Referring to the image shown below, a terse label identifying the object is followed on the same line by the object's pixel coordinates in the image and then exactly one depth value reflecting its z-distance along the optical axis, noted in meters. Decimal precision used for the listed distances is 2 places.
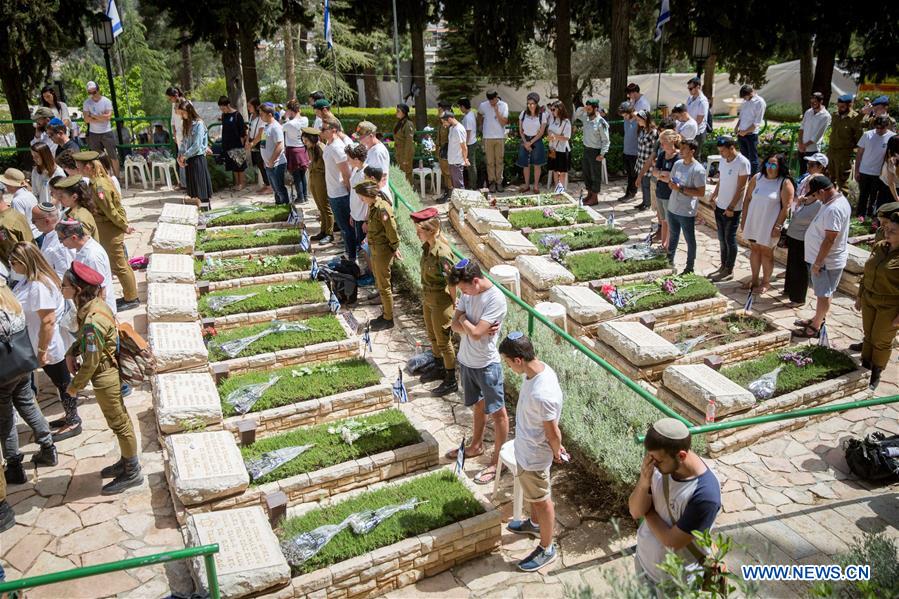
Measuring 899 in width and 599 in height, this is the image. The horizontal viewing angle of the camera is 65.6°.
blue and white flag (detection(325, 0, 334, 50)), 15.52
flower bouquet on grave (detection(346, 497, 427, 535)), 5.14
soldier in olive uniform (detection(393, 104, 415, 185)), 12.98
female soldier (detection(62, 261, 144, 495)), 5.40
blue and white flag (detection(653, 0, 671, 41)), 15.57
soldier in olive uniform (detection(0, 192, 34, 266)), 6.71
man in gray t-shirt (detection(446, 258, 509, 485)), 5.77
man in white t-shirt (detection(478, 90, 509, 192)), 13.25
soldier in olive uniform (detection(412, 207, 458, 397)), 6.75
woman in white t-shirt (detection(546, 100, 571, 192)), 13.30
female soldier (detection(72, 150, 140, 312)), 8.13
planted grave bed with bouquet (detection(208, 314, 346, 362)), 7.72
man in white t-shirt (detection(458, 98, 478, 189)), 13.09
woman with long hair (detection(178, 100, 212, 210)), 11.87
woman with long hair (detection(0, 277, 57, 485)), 5.35
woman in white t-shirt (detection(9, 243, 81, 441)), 5.84
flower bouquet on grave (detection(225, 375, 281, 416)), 6.67
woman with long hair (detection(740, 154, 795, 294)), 8.72
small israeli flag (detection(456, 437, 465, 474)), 5.61
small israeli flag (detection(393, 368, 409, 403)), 6.78
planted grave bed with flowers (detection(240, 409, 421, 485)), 5.95
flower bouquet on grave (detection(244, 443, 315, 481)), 5.81
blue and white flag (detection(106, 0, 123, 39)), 14.97
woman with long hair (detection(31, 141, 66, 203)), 8.91
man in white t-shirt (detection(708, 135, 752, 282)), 9.25
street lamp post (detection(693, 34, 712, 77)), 15.78
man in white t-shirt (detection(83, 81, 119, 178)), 12.91
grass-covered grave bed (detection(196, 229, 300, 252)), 10.70
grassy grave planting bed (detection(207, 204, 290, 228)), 11.83
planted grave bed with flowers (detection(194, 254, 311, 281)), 9.62
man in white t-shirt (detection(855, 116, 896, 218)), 11.14
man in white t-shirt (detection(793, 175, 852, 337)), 7.73
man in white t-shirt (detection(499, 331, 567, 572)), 4.67
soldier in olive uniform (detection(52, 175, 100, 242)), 7.28
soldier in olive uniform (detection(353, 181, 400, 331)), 7.97
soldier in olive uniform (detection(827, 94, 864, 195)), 12.46
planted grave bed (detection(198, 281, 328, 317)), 8.68
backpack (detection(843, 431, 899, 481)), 5.86
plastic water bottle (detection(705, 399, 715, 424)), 6.14
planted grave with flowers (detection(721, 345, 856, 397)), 7.09
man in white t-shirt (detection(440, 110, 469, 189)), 12.71
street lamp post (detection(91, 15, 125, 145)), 14.92
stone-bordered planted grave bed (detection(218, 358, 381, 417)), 6.84
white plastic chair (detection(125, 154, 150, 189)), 14.52
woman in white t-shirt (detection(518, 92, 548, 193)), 13.35
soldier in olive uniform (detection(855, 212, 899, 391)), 6.59
